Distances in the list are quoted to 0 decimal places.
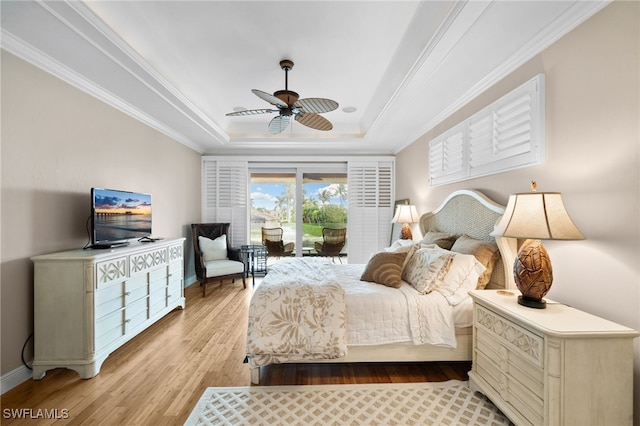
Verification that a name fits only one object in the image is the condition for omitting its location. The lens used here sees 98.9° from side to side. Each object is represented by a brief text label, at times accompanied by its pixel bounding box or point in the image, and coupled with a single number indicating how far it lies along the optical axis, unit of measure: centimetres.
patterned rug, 174
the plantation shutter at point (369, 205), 545
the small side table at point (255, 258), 483
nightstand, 134
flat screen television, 253
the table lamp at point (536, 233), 158
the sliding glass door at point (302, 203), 561
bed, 209
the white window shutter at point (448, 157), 304
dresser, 214
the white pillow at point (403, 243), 312
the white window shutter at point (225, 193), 541
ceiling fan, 256
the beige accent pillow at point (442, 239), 295
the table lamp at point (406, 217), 424
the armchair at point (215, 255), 425
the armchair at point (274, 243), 550
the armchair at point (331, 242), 546
